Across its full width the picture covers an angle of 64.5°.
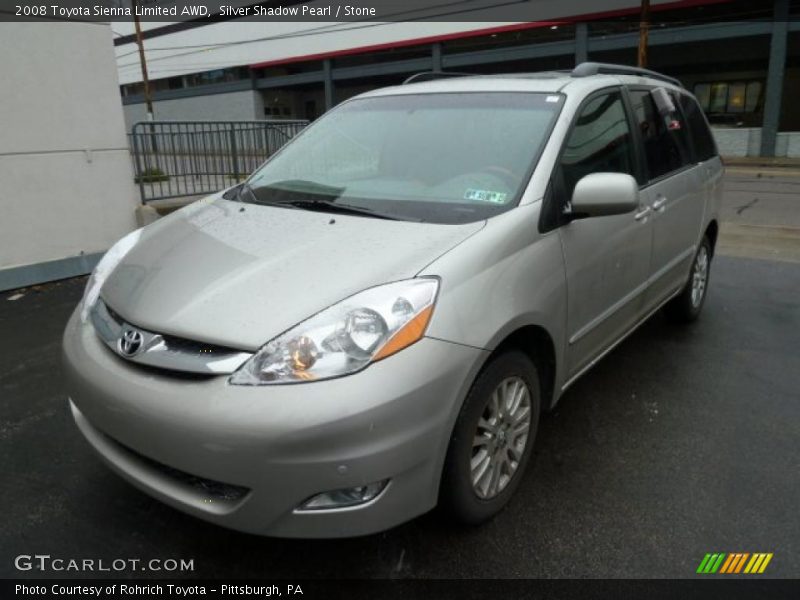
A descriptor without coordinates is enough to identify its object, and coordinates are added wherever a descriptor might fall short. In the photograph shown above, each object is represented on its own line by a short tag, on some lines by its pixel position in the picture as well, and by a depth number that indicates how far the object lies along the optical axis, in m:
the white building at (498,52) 22.80
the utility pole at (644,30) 19.06
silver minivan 1.95
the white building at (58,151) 5.65
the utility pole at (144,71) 26.52
